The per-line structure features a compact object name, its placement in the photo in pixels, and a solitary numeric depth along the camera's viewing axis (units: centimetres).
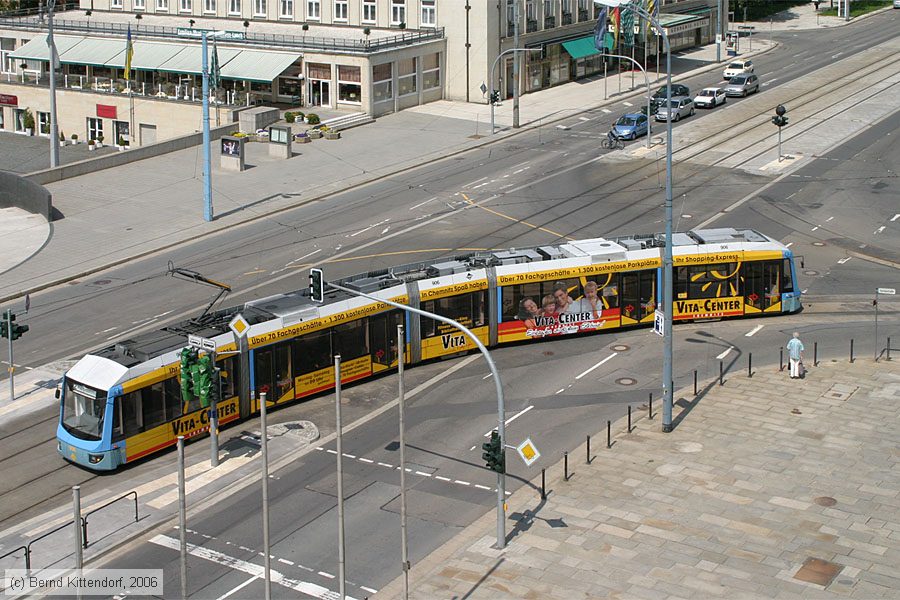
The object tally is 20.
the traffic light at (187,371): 3434
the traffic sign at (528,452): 3152
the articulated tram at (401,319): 3534
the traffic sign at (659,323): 3847
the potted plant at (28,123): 9010
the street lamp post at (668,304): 3716
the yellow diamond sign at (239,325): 3725
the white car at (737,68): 9562
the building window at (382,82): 8506
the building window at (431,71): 8931
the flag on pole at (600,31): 8438
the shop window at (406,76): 8719
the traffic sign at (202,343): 3506
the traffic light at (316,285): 3344
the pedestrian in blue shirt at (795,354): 4072
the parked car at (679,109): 8181
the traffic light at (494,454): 3033
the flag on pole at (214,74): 6225
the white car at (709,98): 8706
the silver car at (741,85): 9056
